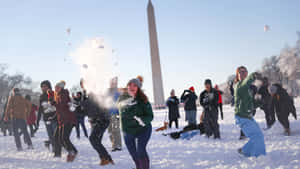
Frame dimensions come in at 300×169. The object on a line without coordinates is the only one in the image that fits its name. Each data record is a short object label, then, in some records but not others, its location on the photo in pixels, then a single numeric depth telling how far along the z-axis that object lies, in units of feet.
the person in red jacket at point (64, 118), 19.84
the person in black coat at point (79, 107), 18.93
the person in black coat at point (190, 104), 37.17
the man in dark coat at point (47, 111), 23.32
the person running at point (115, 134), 24.25
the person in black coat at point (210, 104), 28.46
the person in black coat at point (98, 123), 17.44
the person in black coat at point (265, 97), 30.50
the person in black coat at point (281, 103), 27.12
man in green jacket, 16.48
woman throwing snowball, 13.65
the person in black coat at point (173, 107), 39.70
